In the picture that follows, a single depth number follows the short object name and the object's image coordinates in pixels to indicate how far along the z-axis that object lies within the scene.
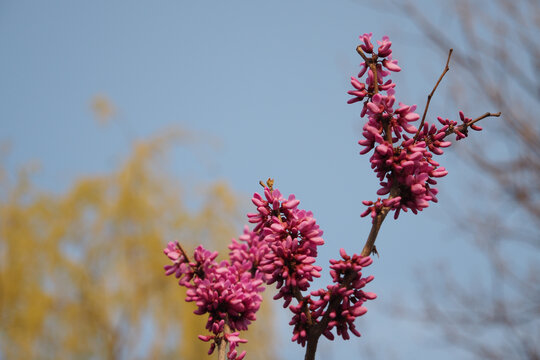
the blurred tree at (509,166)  5.45
